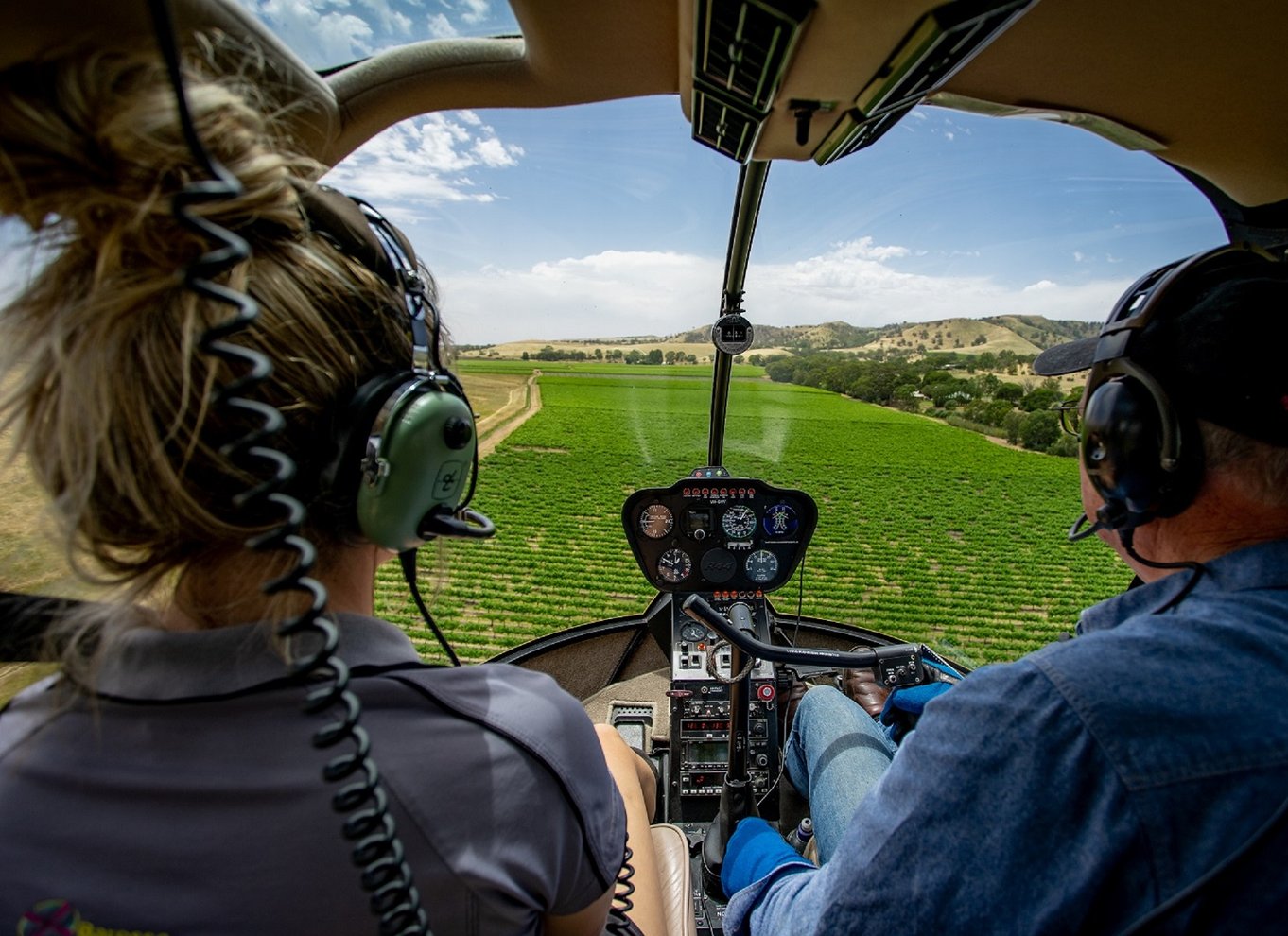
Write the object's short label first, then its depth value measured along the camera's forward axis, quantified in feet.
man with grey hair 2.07
